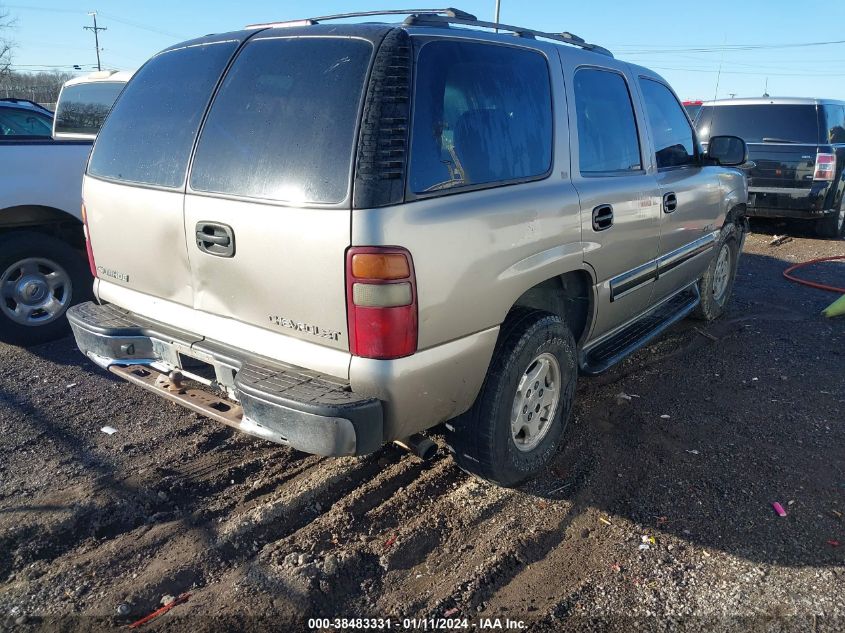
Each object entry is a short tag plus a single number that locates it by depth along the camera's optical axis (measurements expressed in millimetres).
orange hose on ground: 6968
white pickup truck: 4812
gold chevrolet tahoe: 2439
